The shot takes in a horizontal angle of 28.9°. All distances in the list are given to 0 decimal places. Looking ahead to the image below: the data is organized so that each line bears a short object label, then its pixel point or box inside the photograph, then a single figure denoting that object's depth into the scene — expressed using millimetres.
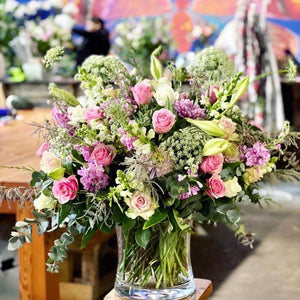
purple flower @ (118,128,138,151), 1267
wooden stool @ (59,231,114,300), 2762
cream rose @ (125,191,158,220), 1238
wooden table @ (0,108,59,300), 1861
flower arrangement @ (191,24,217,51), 6688
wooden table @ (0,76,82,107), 5359
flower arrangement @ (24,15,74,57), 5598
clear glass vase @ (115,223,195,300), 1336
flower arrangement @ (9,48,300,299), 1243
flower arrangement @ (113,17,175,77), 5766
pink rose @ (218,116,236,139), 1298
